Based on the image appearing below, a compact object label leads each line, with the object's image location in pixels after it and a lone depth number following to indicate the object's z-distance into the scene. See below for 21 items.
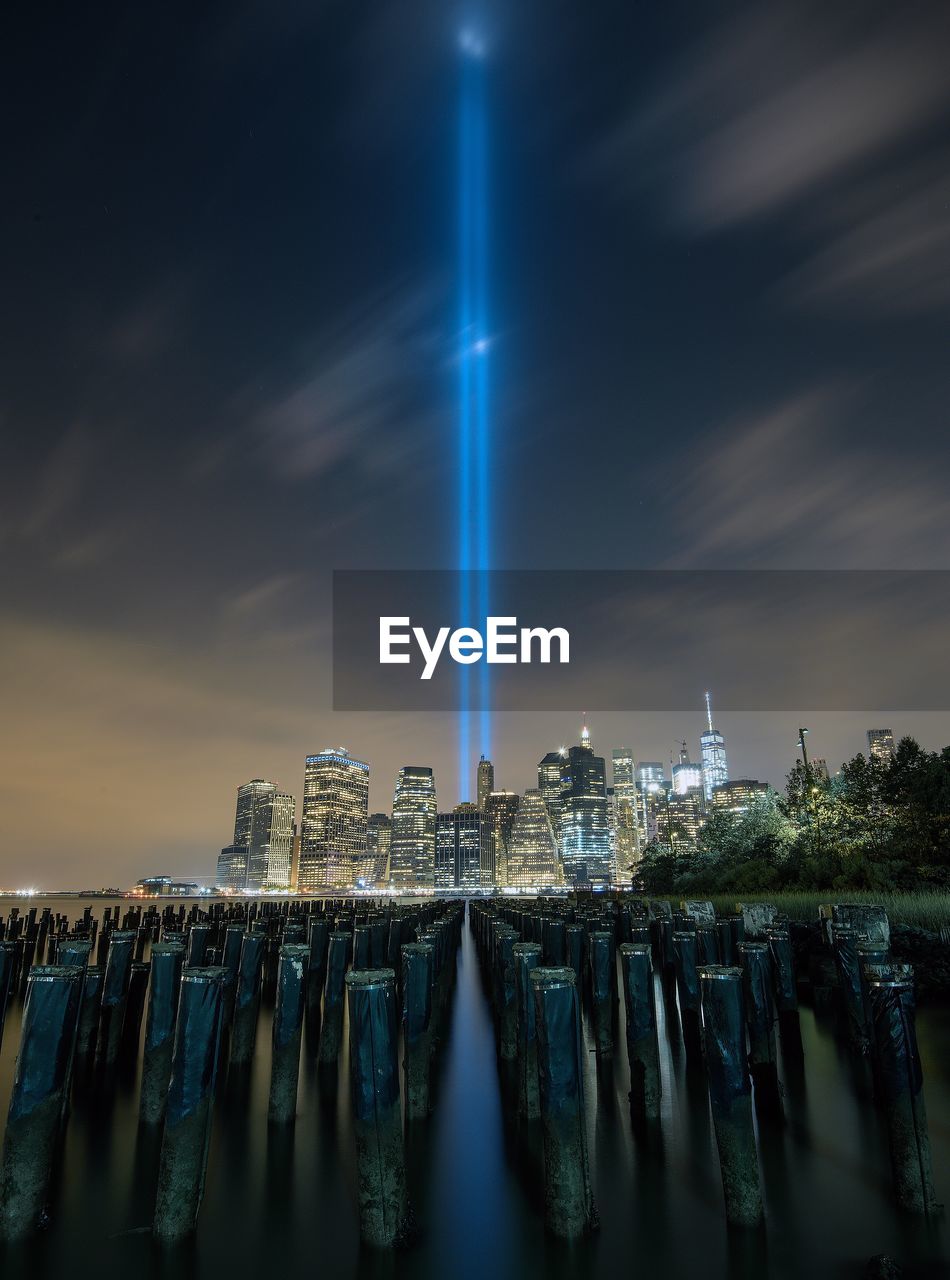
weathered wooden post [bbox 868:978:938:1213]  3.91
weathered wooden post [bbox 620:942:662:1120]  5.81
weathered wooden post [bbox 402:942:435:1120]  6.02
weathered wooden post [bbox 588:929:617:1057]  7.81
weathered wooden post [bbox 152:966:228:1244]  3.85
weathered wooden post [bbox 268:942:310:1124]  5.65
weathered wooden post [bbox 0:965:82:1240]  3.82
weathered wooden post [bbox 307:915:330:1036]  10.11
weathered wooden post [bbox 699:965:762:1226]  3.86
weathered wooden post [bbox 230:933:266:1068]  7.46
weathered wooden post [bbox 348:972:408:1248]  3.77
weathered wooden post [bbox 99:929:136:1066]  7.68
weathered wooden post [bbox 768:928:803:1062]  8.09
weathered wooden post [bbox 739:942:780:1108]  6.16
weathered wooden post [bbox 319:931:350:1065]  7.66
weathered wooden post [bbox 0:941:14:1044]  6.26
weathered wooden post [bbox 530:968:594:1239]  3.72
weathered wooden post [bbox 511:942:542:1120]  5.56
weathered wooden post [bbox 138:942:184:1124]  5.25
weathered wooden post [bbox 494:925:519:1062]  7.49
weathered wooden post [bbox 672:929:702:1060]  7.70
